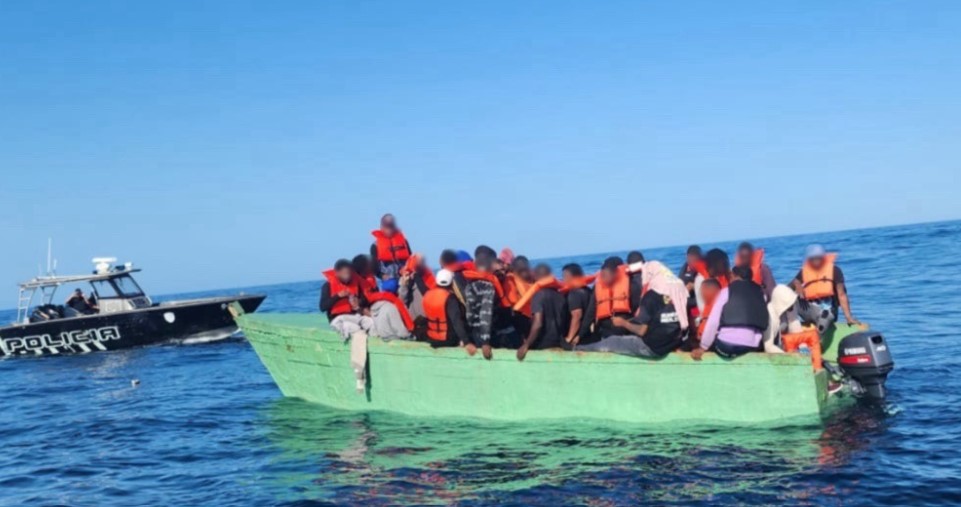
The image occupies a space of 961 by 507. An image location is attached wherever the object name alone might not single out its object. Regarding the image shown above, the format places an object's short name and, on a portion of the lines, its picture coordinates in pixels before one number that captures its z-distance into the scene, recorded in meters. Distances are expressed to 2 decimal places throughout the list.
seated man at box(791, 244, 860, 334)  10.83
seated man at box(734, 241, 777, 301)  9.91
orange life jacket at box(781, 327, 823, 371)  9.14
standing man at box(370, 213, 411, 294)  12.48
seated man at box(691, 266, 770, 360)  8.43
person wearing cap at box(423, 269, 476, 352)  9.52
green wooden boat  8.49
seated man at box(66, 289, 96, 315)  23.02
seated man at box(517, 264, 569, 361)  9.28
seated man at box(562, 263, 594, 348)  9.55
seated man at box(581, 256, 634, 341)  9.54
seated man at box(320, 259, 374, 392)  10.54
